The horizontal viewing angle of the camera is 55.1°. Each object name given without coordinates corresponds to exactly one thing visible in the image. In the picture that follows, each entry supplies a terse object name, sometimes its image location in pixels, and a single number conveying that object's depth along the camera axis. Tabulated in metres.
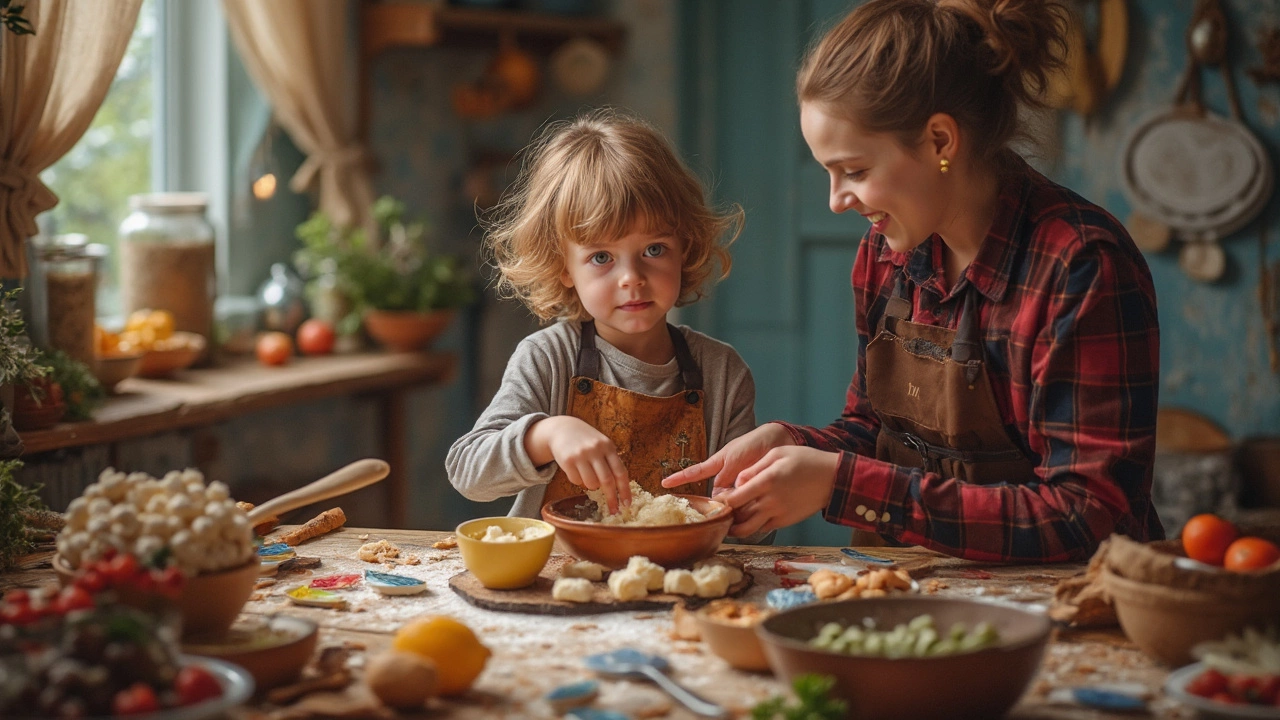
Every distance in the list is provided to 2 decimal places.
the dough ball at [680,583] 1.67
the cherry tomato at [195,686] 1.15
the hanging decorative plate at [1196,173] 4.35
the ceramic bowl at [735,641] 1.40
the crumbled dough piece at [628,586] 1.65
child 2.13
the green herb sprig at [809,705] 1.21
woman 1.81
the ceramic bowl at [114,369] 3.14
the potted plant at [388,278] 4.27
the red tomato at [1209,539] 1.49
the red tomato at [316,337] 4.22
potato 1.29
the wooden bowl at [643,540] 1.75
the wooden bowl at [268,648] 1.35
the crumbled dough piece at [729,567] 1.72
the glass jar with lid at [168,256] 3.64
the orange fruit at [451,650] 1.34
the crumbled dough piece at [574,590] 1.65
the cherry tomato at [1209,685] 1.25
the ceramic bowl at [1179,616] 1.36
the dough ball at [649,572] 1.68
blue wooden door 4.94
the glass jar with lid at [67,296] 2.91
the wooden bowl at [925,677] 1.24
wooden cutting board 1.64
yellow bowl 1.70
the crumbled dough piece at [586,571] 1.74
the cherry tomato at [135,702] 1.11
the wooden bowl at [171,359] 3.49
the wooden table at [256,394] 2.93
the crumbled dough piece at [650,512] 1.85
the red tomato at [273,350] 3.96
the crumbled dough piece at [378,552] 1.90
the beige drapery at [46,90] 2.62
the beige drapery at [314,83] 4.12
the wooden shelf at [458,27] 4.46
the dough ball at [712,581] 1.67
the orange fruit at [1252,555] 1.42
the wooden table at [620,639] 1.34
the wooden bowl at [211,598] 1.42
